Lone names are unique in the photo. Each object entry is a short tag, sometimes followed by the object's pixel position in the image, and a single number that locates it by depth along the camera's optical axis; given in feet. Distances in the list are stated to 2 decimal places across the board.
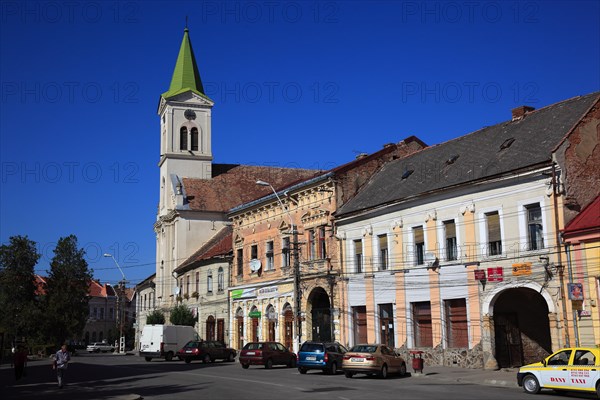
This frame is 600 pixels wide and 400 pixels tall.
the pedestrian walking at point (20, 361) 97.96
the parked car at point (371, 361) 89.15
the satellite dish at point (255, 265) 155.48
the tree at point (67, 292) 236.22
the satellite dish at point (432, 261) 108.06
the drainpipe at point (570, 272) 87.79
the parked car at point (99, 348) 289.53
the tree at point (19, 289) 231.09
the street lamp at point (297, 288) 118.21
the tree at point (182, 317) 188.24
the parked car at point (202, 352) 139.31
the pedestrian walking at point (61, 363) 82.38
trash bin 94.43
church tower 240.94
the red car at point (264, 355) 115.34
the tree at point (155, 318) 207.71
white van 159.02
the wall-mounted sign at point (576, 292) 86.53
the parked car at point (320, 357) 99.09
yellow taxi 64.03
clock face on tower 245.65
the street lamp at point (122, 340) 236.55
